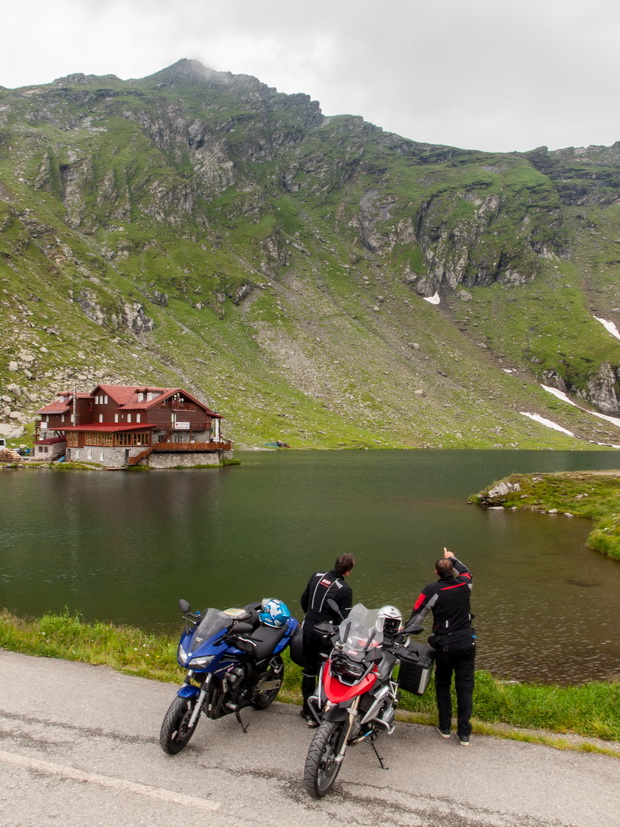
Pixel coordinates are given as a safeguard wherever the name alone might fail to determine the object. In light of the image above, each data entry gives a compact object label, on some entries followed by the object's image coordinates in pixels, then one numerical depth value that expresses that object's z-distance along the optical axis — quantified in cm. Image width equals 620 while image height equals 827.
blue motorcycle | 839
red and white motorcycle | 746
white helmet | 959
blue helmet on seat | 1045
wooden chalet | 8394
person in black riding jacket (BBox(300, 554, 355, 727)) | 997
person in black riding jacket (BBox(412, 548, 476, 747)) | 958
